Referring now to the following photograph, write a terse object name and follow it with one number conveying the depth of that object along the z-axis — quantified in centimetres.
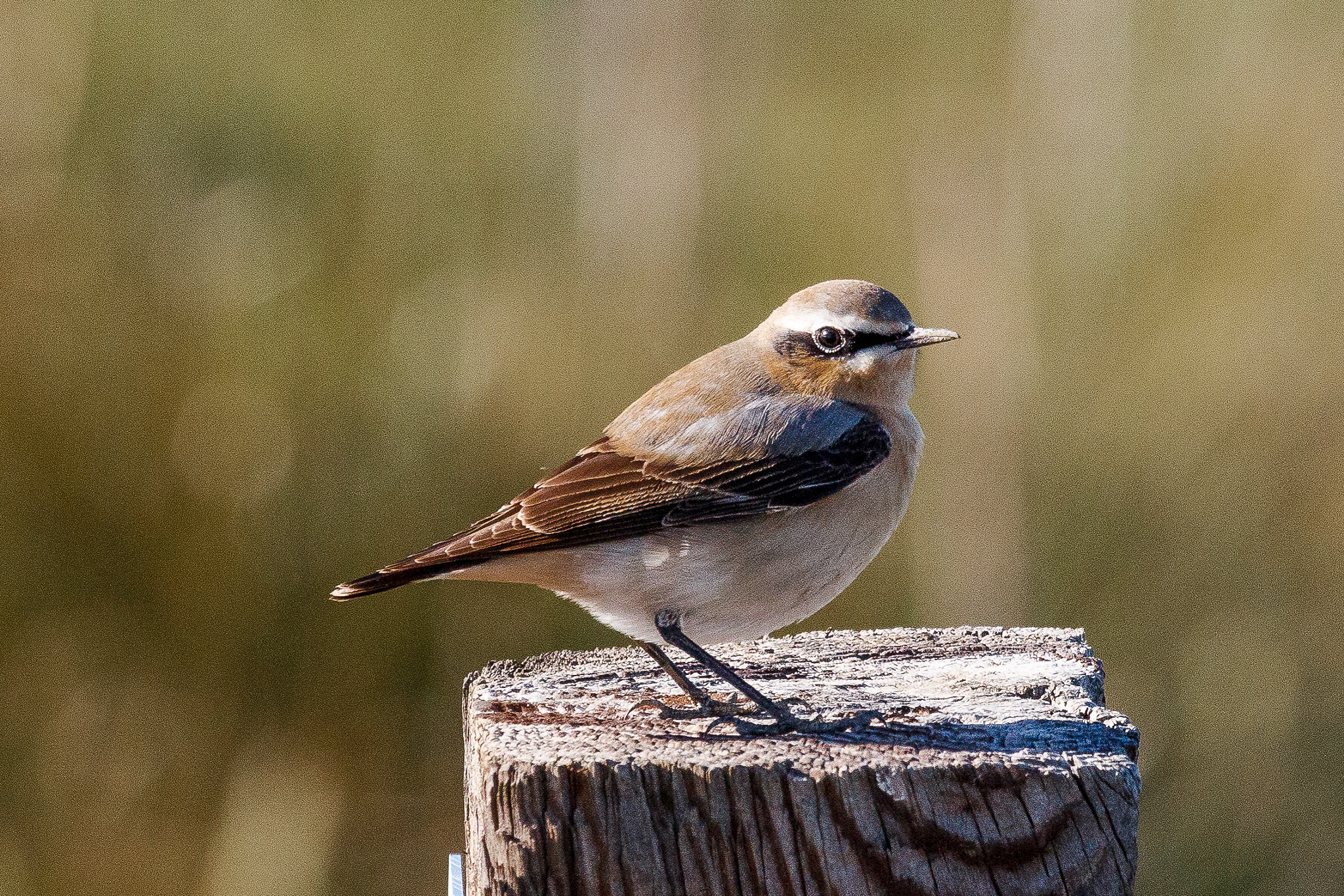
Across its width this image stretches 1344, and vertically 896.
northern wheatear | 674
